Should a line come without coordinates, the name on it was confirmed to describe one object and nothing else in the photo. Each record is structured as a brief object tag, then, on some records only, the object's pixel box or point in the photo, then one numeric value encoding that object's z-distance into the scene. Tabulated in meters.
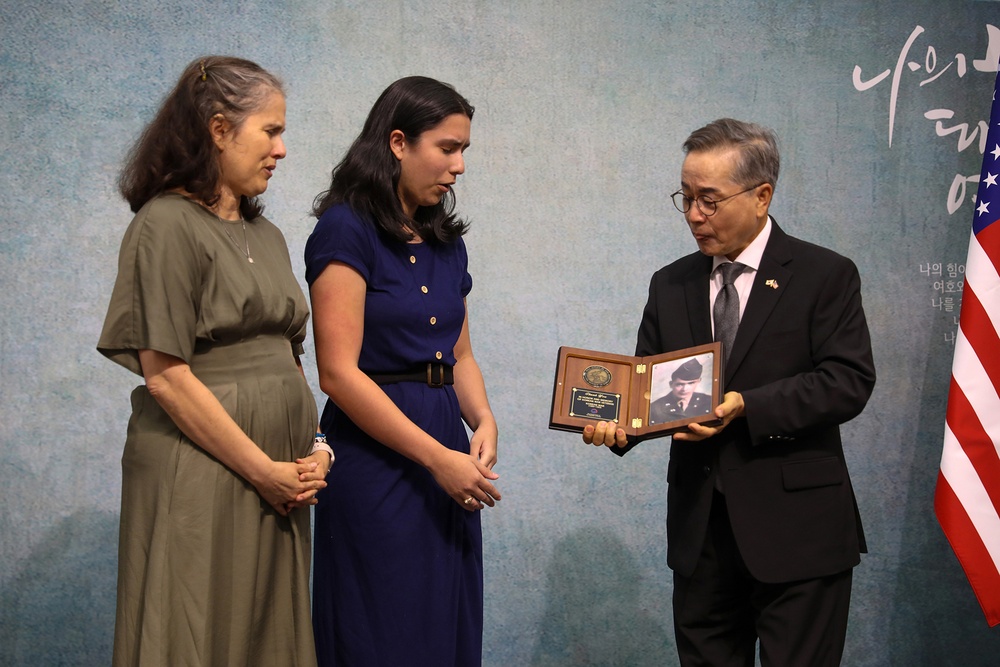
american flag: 3.04
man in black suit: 2.13
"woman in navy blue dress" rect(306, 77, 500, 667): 2.07
